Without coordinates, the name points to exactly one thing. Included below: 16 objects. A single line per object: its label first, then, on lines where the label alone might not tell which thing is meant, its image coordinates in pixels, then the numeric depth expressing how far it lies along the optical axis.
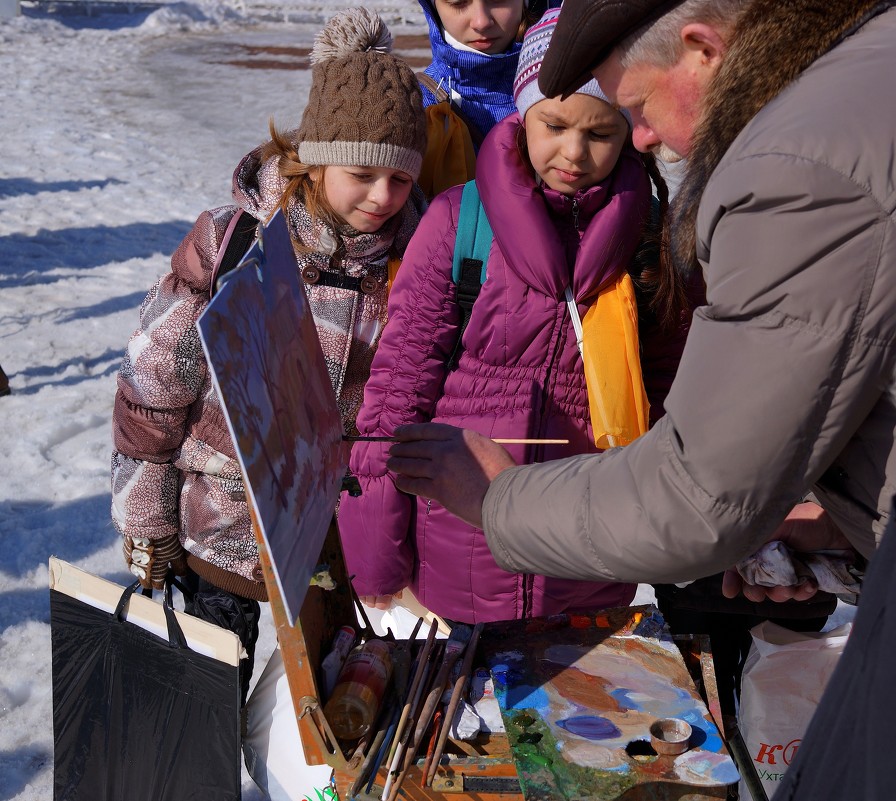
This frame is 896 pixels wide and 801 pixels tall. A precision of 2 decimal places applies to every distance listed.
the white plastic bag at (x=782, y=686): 2.25
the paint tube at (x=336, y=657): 1.65
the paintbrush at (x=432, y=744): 1.54
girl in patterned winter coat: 2.20
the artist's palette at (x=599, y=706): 1.49
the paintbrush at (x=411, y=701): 1.54
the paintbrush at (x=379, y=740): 1.53
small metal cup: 1.53
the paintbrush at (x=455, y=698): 1.55
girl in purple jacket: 2.11
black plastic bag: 1.83
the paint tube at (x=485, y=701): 1.67
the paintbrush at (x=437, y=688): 1.55
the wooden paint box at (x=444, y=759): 1.49
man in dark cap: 1.11
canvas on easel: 1.24
